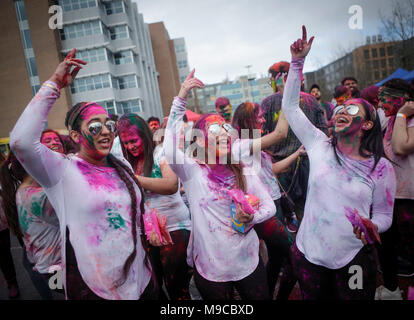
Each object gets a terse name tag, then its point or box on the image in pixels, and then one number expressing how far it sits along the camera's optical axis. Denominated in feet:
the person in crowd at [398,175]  7.48
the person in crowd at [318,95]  13.10
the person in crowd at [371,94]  11.73
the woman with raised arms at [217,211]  5.59
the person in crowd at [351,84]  14.07
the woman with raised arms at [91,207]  4.55
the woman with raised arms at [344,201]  5.29
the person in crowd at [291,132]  8.49
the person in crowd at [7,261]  10.32
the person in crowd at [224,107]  12.23
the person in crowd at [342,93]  13.15
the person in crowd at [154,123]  16.73
